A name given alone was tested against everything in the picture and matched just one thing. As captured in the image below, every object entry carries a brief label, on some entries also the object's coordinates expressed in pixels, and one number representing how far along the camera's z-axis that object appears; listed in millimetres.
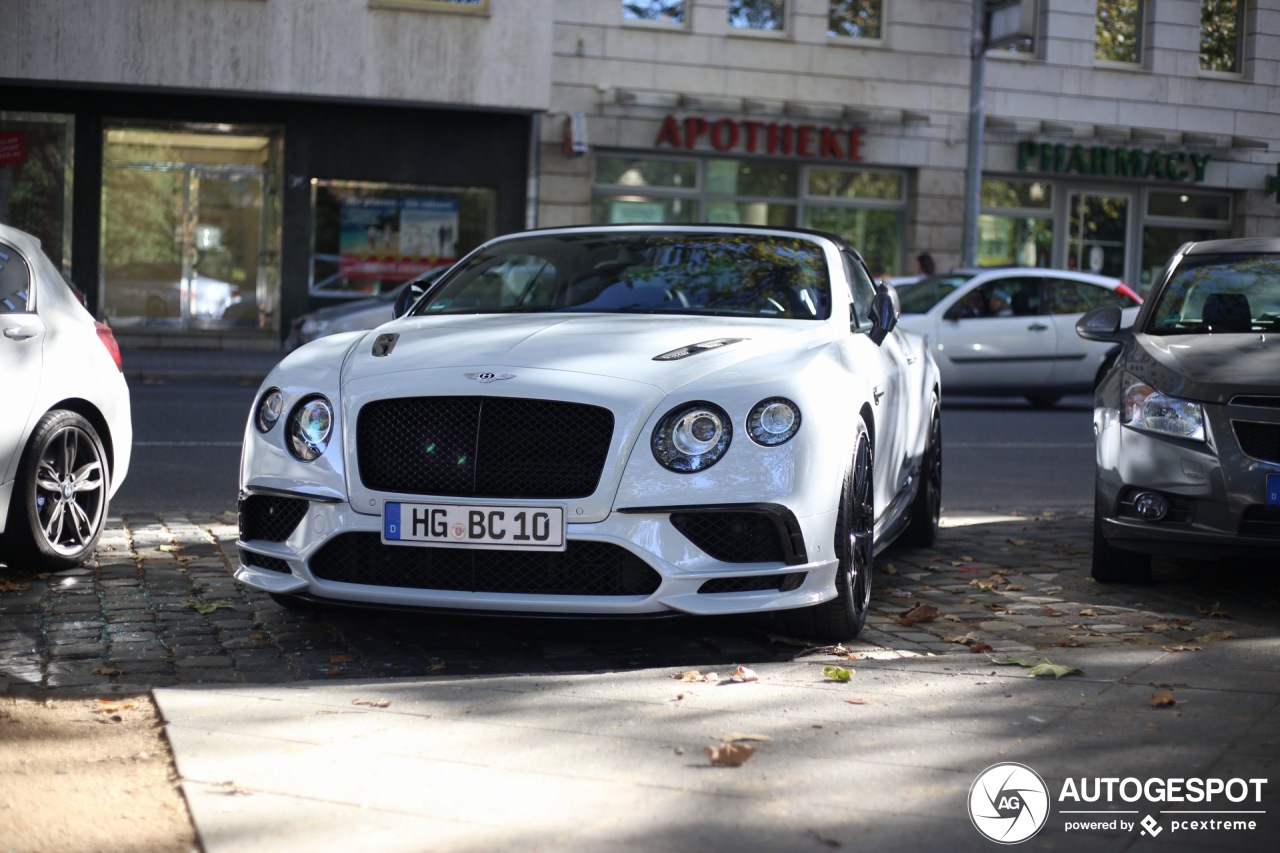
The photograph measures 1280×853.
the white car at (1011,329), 17562
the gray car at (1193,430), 6109
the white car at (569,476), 4996
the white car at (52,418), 6309
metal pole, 24719
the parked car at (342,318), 19203
